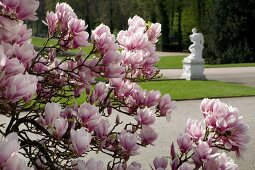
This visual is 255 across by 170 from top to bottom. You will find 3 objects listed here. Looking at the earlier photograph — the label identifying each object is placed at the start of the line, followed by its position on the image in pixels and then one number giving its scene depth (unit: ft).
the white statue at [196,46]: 69.26
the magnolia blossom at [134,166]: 7.70
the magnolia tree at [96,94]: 6.37
